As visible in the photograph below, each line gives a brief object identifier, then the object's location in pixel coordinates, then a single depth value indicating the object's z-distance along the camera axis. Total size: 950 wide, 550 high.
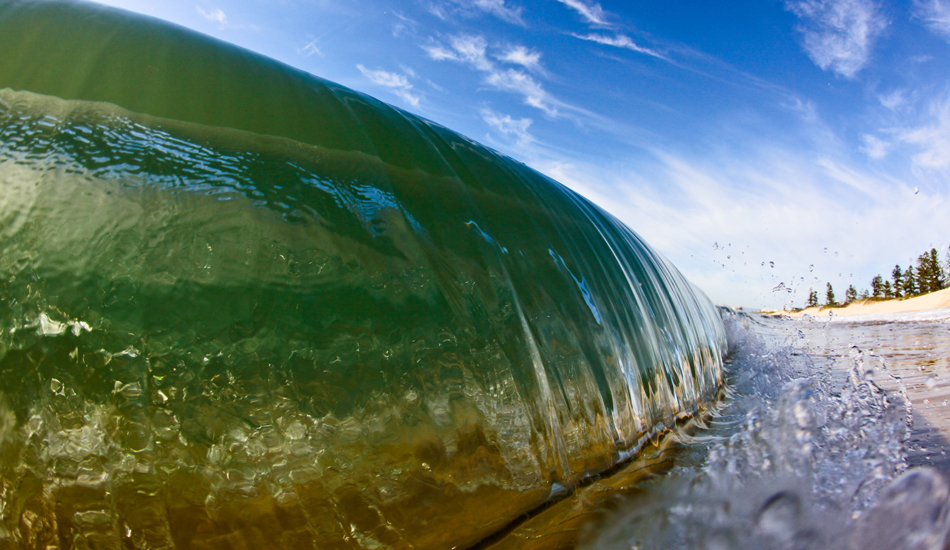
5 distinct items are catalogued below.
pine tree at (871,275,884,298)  34.53
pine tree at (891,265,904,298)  32.09
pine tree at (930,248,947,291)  27.88
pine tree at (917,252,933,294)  28.94
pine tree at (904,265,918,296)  30.48
